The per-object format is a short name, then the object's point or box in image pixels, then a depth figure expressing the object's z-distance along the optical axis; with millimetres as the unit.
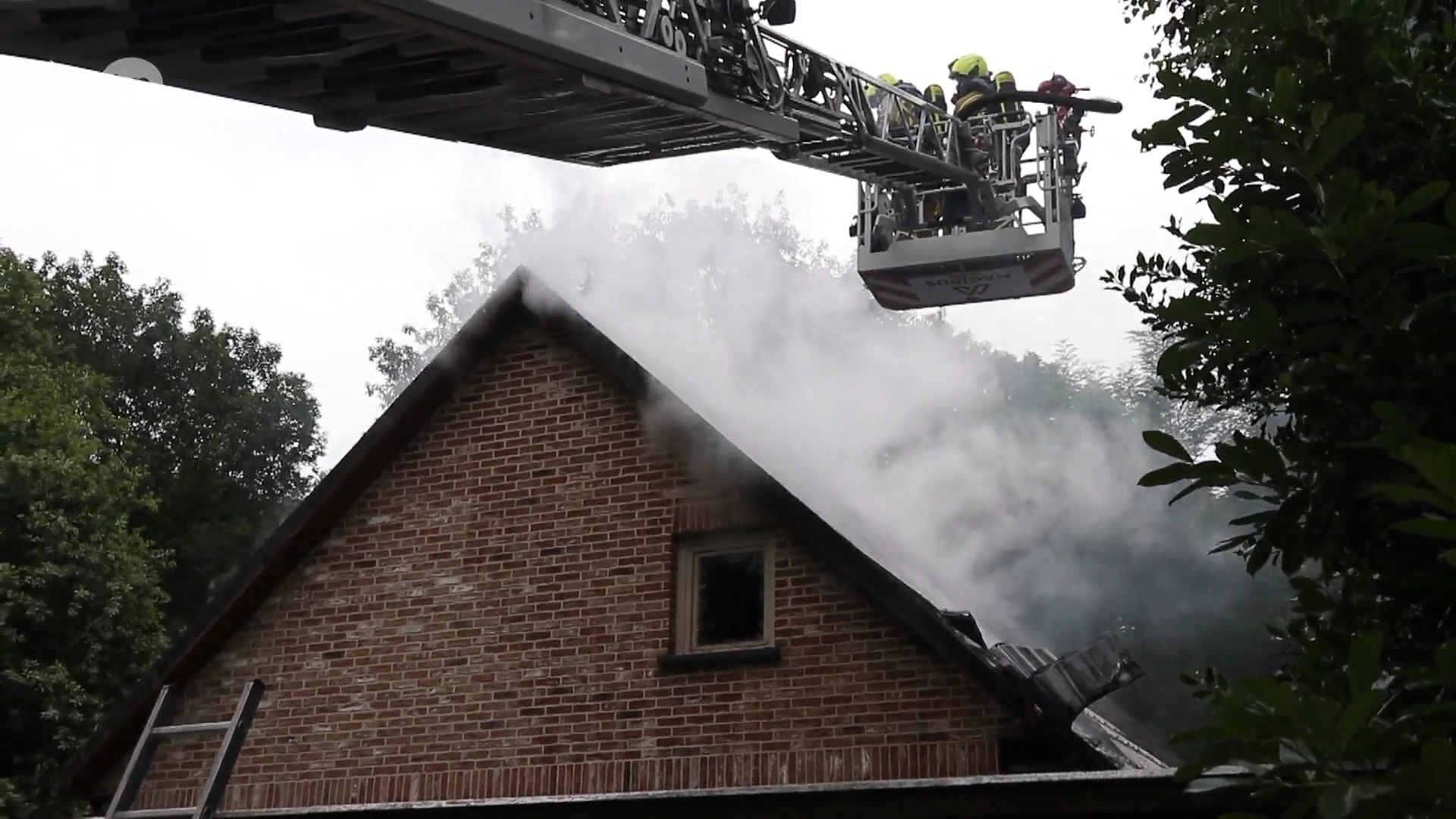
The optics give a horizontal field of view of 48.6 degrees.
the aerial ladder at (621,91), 5828
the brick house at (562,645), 8141
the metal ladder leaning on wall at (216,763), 8094
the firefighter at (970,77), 12055
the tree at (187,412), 28547
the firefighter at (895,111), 10578
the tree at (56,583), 20438
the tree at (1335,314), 2760
